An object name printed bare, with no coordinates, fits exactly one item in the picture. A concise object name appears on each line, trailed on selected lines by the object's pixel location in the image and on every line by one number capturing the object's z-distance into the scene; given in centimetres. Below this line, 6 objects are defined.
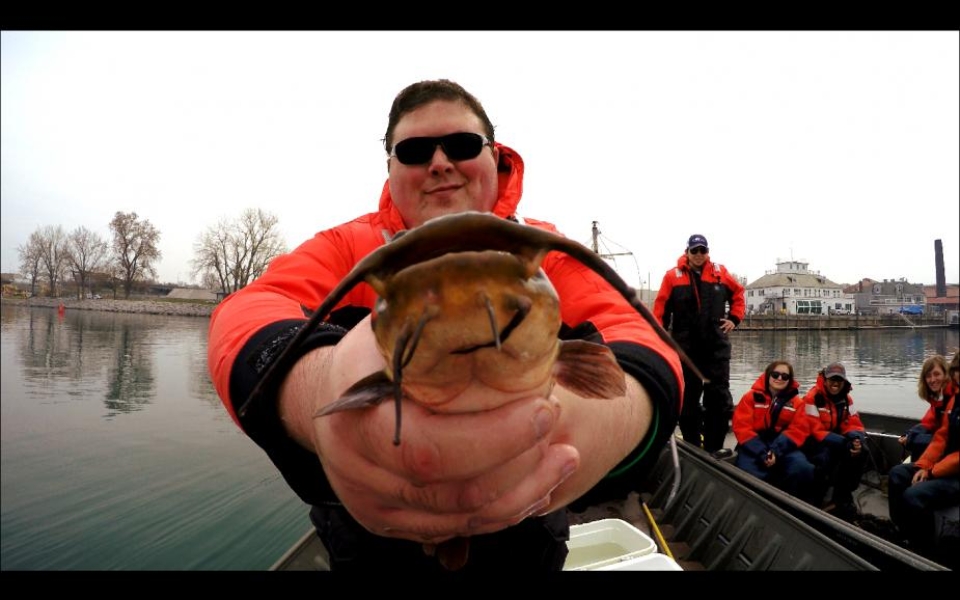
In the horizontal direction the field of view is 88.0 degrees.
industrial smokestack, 7050
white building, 6912
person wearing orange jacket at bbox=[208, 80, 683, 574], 90
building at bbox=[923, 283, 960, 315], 6625
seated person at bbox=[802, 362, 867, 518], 643
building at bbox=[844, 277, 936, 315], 7101
